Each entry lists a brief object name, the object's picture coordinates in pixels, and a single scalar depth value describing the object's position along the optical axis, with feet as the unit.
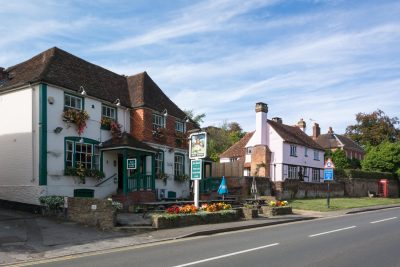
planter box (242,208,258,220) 71.15
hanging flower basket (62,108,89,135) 74.08
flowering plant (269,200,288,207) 80.94
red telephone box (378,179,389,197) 169.27
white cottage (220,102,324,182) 148.77
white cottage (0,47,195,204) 70.33
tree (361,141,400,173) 185.57
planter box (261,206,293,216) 78.12
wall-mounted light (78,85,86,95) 77.20
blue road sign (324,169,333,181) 95.87
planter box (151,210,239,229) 55.42
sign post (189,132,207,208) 66.03
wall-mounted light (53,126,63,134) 71.96
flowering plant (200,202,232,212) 65.96
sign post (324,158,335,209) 96.07
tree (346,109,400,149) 256.52
